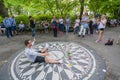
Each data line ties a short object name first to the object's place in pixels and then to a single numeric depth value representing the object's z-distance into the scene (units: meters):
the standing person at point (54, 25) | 5.86
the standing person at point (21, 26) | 6.74
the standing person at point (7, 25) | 5.87
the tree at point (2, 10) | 7.17
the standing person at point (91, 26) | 6.15
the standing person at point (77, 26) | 6.11
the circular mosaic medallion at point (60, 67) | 3.37
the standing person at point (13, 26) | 6.11
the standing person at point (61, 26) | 6.42
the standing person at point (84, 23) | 5.72
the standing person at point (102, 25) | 5.06
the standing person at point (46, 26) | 6.72
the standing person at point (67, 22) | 6.39
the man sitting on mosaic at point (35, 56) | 3.65
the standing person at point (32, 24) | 5.86
